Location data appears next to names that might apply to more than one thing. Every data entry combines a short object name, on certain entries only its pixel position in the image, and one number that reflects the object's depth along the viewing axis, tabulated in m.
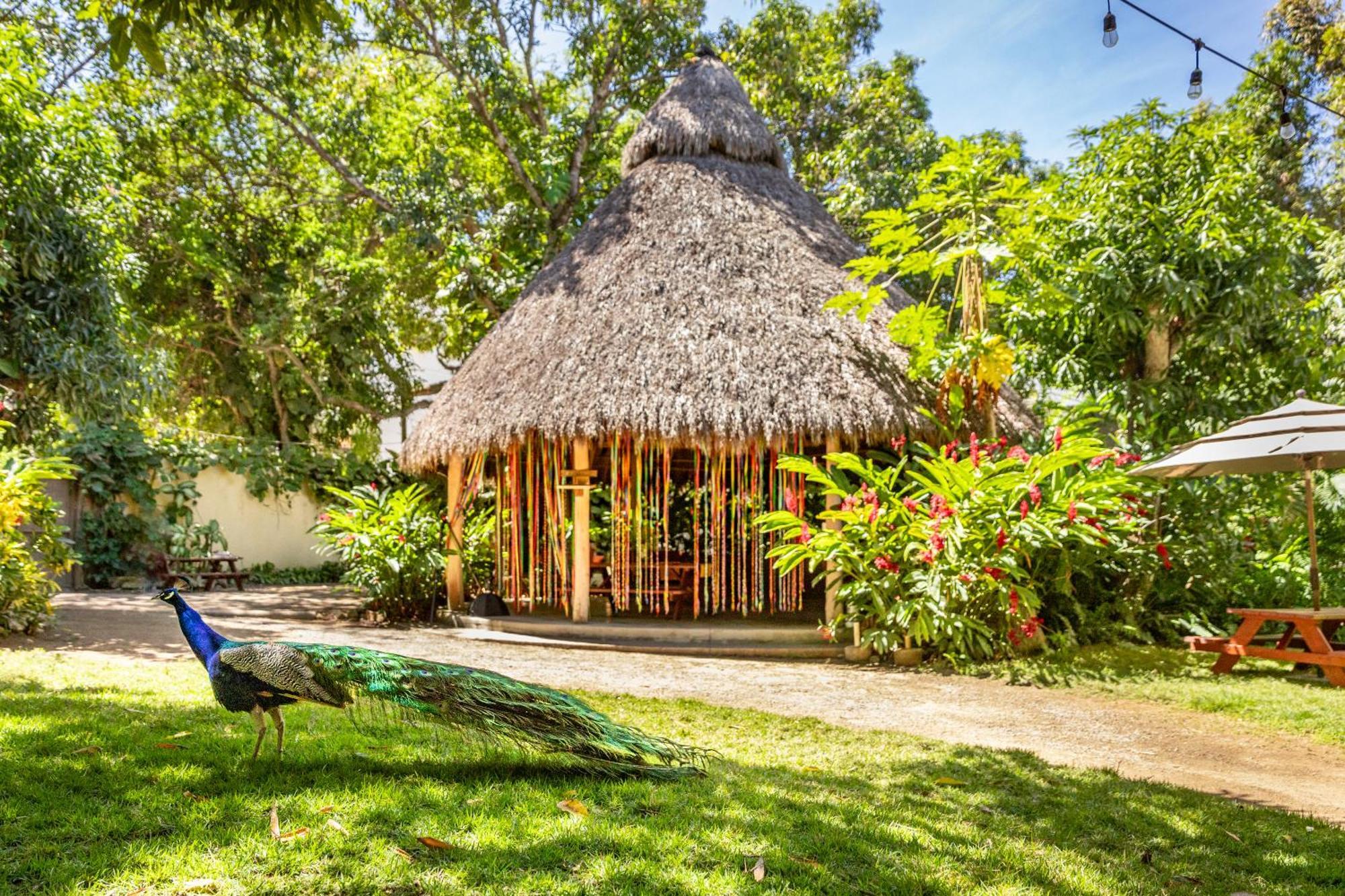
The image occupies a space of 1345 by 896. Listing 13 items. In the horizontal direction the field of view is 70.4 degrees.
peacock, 3.04
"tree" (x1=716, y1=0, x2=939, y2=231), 13.68
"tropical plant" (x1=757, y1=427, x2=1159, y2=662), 6.38
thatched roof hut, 7.54
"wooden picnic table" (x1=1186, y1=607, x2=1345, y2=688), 5.81
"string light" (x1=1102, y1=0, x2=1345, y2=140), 5.04
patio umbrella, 5.75
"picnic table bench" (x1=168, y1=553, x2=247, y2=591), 11.84
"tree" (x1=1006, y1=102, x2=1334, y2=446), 7.64
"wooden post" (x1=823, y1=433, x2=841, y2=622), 7.38
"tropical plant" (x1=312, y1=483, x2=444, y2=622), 8.81
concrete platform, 7.50
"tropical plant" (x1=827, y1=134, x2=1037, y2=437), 7.15
